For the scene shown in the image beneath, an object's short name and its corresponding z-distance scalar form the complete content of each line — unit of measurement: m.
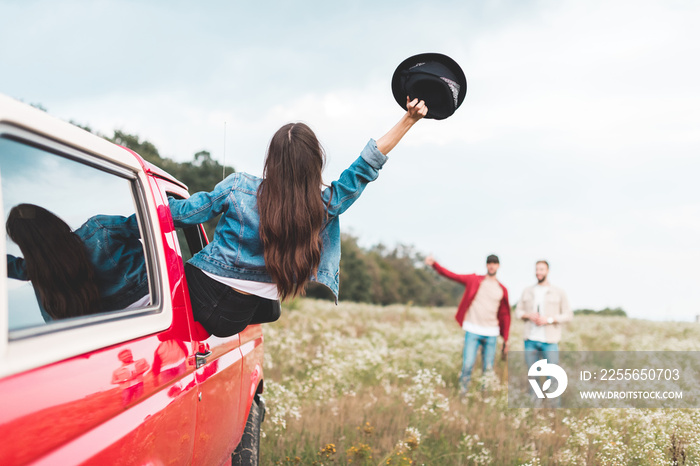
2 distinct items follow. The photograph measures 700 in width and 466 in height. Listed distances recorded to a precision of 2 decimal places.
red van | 1.41
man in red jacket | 9.08
